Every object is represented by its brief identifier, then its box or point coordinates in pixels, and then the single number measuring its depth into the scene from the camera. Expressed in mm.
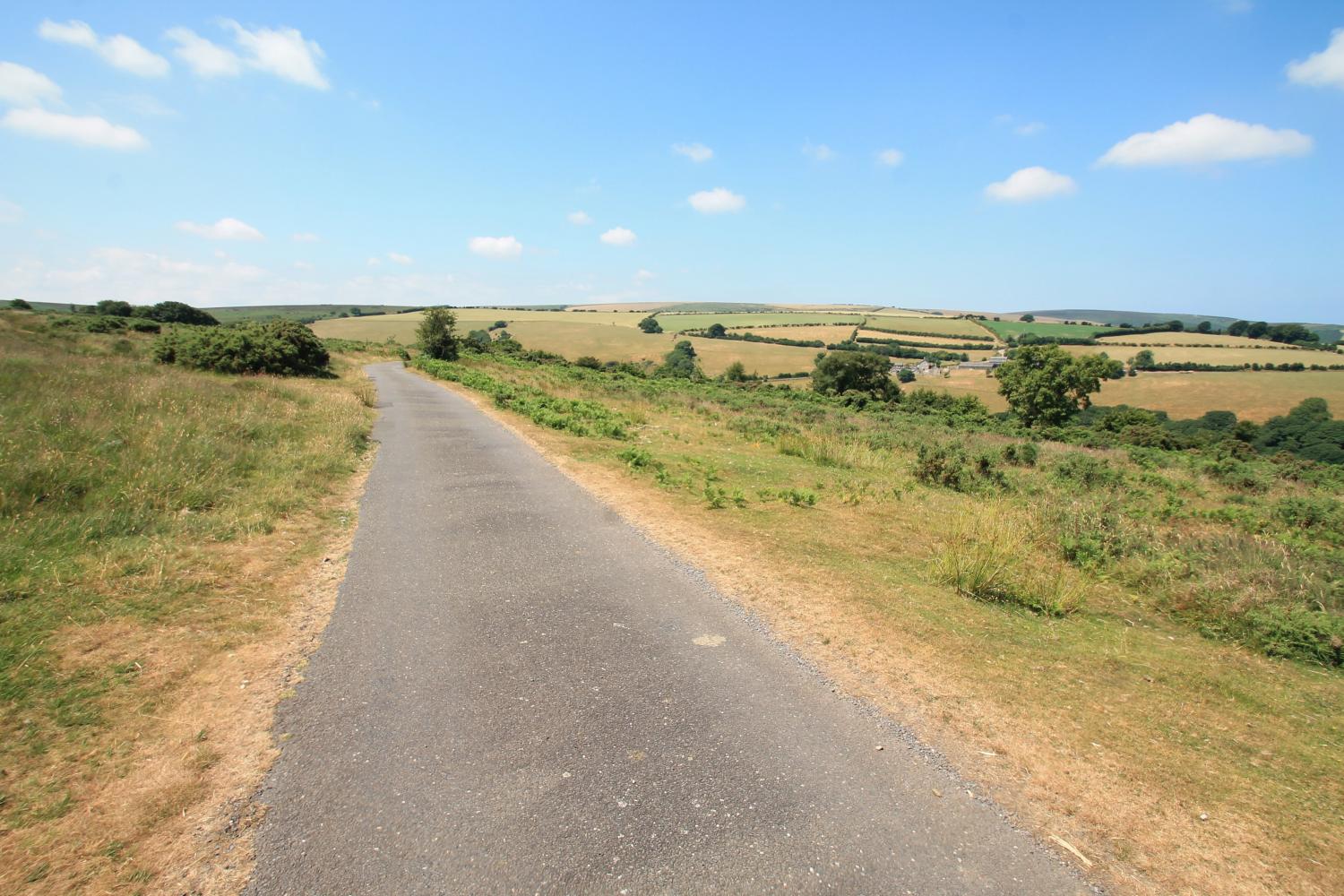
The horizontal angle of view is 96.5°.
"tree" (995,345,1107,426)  49312
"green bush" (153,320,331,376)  27500
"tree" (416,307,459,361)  49219
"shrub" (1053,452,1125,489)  15961
